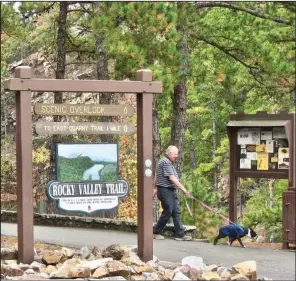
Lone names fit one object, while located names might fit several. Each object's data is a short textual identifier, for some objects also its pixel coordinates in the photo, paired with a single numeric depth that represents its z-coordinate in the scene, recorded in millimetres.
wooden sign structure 14508
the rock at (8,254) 14828
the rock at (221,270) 13841
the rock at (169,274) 13428
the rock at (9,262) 14433
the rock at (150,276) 13472
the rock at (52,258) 14644
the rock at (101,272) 13401
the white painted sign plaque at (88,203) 15055
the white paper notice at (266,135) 18361
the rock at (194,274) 13487
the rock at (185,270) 13601
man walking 17868
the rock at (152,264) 14648
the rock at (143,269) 13934
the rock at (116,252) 14881
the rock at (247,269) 13368
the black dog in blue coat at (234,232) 17508
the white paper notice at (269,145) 18308
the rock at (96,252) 15295
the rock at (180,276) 13116
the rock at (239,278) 13150
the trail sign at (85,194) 15001
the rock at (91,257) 15095
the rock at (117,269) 13534
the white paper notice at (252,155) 18735
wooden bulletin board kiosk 17001
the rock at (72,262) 13914
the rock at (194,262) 14028
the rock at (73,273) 13328
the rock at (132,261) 14334
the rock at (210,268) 13960
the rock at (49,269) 13900
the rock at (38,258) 14801
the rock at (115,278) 13354
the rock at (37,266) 13948
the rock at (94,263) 13708
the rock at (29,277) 13148
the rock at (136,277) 13596
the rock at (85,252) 15228
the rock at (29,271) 13576
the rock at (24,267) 13828
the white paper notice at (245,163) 18868
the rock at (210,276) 13321
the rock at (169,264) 14640
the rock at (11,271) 13361
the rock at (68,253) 15121
